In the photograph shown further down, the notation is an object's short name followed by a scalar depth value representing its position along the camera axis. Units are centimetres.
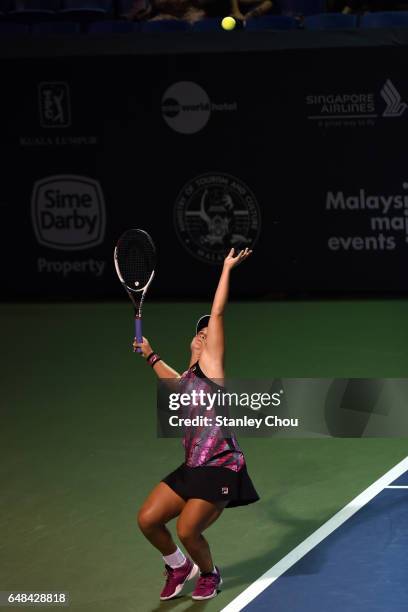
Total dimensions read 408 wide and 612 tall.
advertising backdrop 2759
